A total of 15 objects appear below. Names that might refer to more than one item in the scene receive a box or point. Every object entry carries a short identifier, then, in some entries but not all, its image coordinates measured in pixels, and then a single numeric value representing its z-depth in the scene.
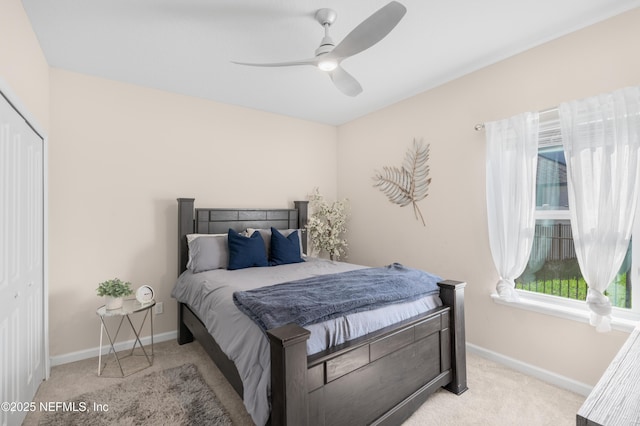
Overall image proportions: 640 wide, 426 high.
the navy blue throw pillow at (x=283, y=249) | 3.28
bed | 1.38
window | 2.41
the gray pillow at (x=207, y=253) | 2.96
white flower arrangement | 4.14
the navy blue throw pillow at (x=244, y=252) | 2.99
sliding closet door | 1.64
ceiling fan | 1.58
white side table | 2.54
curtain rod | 2.34
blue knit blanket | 1.63
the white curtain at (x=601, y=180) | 2.00
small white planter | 2.57
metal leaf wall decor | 3.36
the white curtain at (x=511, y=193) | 2.49
